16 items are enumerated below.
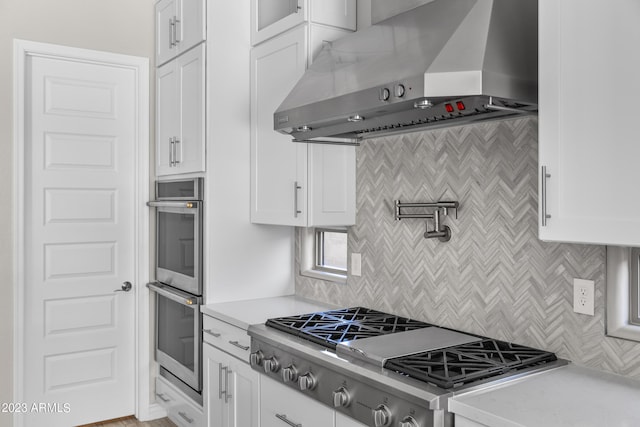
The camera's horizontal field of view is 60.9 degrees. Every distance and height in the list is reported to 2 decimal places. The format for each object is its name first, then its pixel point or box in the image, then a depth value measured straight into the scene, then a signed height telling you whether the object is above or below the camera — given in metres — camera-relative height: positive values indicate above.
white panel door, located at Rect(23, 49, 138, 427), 3.33 -0.23
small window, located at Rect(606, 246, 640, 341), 1.73 -0.27
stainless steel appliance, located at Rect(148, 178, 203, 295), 2.99 -0.17
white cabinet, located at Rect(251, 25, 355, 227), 2.65 +0.21
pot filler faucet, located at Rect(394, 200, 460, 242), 2.28 -0.04
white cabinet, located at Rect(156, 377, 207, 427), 3.03 -1.20
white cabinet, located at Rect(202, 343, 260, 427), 2.48 -0.91
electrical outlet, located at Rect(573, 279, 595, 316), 1.79 -0.30
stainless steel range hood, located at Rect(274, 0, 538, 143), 1.64 +0.44
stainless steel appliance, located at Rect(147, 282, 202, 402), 3.00 -0.79
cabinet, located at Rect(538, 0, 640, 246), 1.38 +0.23
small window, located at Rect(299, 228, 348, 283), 3.07 -0.27
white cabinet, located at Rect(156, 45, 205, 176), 3.00 +0.54
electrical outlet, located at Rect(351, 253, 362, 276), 2.79 -0.30
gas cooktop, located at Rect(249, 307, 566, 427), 1.61 -0.53
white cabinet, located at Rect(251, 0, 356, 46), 2.62 +0.96
